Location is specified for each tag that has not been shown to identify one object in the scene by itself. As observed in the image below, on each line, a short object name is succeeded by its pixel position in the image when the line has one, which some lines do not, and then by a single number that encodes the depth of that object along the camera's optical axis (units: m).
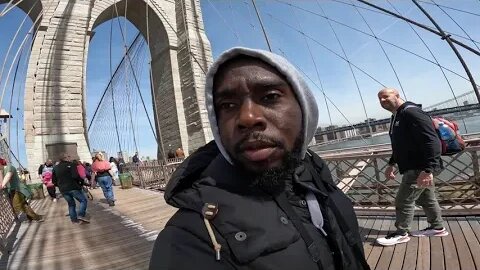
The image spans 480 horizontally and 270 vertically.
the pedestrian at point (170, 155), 15.22
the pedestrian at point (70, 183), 6.02
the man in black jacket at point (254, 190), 0.69
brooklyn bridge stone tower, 12.95
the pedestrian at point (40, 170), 11.78
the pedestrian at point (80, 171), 6.13
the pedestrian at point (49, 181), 10.48
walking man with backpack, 2.71
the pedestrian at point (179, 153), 14.21
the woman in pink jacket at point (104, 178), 7.98
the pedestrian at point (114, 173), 14.75
